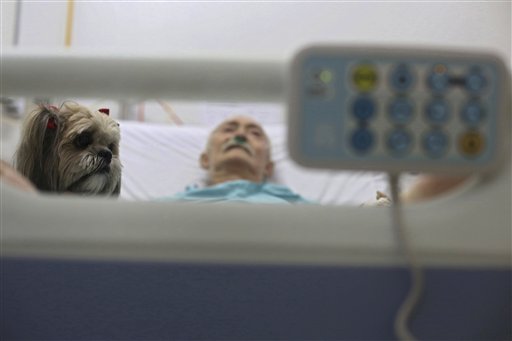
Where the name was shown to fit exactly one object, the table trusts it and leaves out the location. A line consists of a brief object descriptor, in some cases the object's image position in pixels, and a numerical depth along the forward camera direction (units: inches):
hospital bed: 15.1
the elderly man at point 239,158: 62.7
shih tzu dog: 42.3
